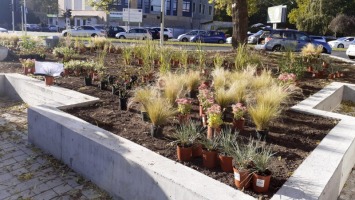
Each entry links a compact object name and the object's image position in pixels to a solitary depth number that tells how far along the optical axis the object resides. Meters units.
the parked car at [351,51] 17.78
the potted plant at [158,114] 4.06
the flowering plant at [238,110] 4.09
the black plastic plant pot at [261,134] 3.97
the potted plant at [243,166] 2.86
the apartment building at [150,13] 48.19
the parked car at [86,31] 33.94
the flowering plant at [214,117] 3.76
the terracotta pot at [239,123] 4.22
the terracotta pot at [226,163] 3.20
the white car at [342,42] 32.22
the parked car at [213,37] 32.53
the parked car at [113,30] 33.94
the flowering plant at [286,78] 6.14
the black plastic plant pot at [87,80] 6.78
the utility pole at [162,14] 14.45
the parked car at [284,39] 19.31
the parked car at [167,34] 35.84
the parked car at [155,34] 32.47
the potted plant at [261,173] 2.82
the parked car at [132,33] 31.94
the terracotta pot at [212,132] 3.80
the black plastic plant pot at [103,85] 6.43
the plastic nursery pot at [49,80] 6.60
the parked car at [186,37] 33.34
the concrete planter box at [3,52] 10.69
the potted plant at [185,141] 3.39
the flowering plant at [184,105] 4.14
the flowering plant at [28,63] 7.99
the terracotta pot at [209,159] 3.28
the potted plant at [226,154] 3.21
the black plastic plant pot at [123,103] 5.12
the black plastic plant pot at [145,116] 4.54
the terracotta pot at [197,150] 3.50
